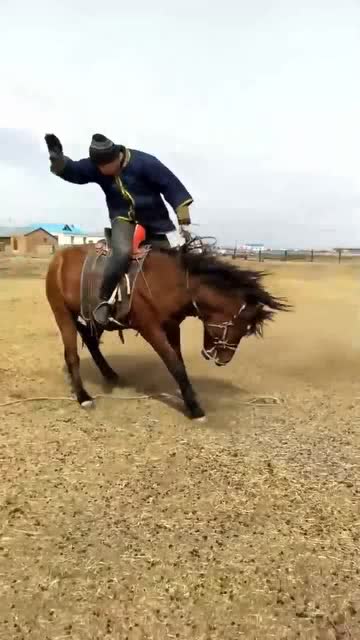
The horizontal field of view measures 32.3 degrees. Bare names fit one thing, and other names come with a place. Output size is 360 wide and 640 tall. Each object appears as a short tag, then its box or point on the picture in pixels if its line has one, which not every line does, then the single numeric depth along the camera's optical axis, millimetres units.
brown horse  5883
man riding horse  6027
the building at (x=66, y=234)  85562
